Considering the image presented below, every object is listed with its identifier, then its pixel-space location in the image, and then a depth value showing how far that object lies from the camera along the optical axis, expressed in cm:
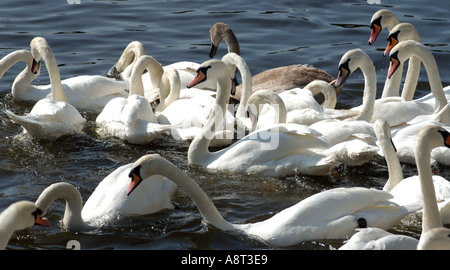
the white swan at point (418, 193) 1111
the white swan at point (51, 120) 1772
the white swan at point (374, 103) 1809
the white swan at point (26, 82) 2087
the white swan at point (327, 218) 1276
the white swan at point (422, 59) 1861
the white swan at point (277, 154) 1601
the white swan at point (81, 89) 2061
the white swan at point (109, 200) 1345
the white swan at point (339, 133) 1570
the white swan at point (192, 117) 1795
